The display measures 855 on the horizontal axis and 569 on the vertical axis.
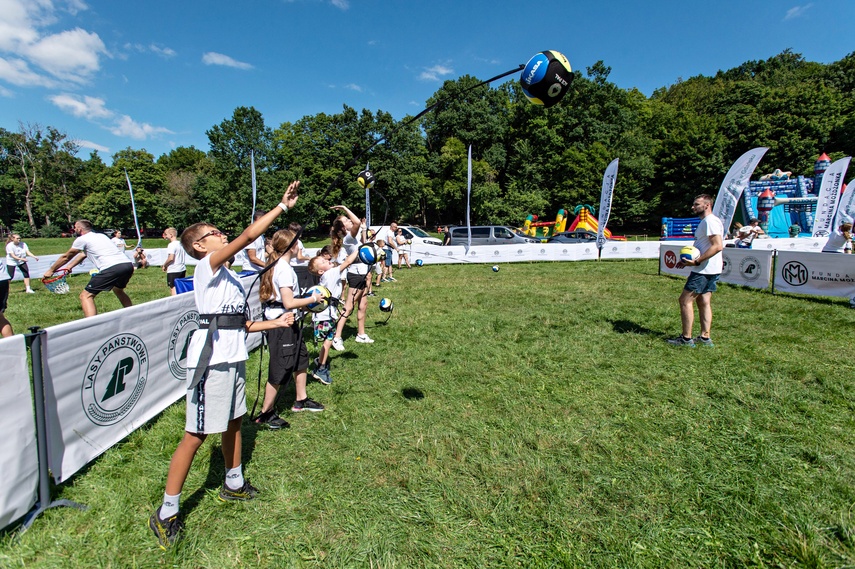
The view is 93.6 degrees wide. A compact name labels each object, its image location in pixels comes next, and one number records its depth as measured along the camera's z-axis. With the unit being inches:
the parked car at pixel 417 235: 847.1
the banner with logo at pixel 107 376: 113.7
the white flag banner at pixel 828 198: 714.8
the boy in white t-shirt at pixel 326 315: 172.7
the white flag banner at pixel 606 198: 699.4
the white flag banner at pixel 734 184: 521.3
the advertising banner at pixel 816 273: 329.4
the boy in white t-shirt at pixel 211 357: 95.5
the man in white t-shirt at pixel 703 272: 214.1
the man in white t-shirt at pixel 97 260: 246.1
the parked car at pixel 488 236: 874.1
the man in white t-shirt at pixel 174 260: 318.3
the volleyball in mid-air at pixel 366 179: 288.5
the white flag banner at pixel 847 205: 586.6
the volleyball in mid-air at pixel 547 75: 141.8
